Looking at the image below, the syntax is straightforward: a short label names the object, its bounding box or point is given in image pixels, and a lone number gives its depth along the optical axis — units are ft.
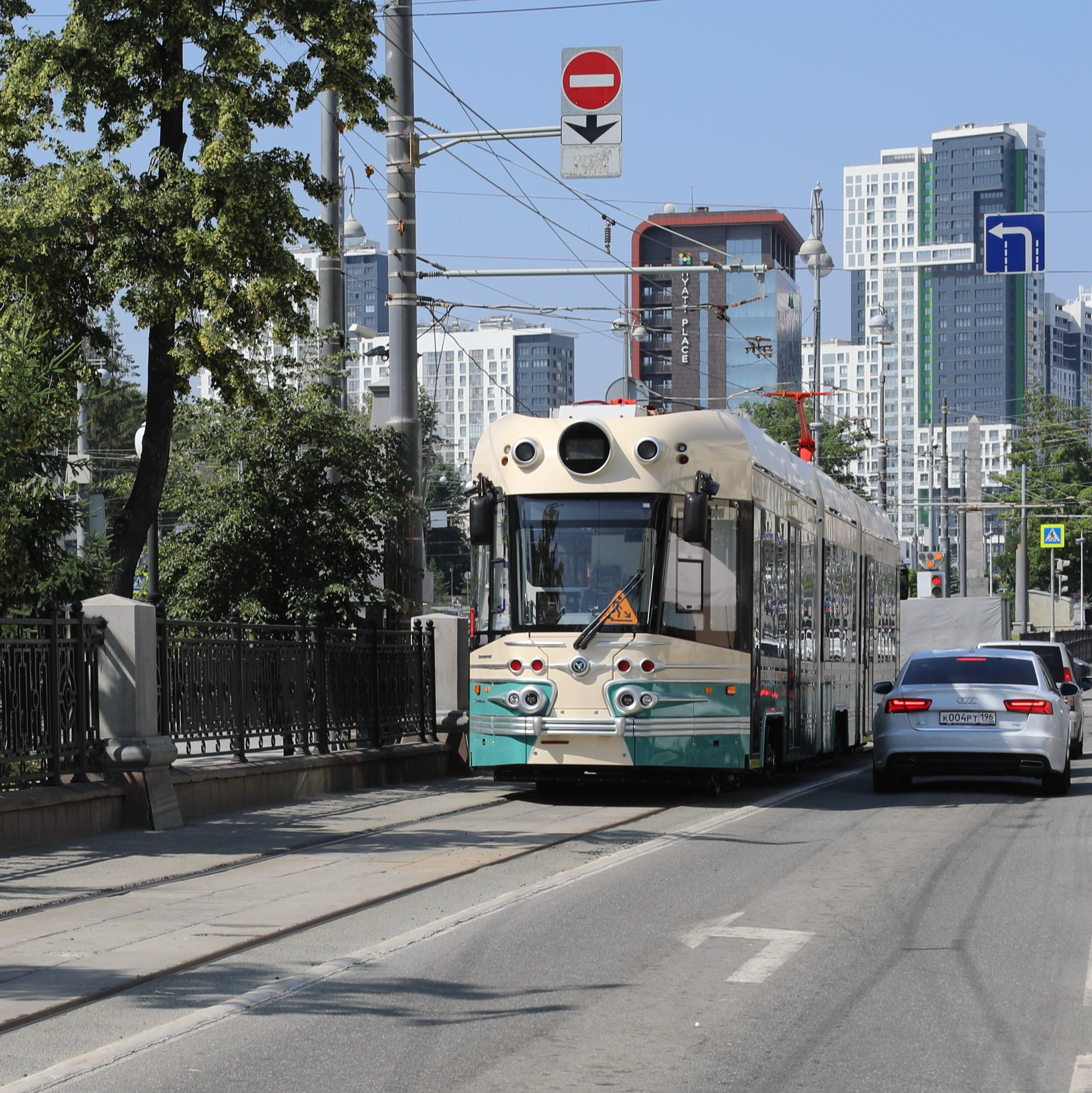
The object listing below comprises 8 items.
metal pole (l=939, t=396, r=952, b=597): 235.40
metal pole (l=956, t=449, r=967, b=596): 218.57
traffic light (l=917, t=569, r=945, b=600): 202.69
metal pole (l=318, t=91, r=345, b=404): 73.15
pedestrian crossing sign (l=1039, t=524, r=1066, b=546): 207.21
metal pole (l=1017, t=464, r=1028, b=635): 225.15
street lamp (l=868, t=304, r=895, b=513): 176.65
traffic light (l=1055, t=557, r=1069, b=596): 321.11
